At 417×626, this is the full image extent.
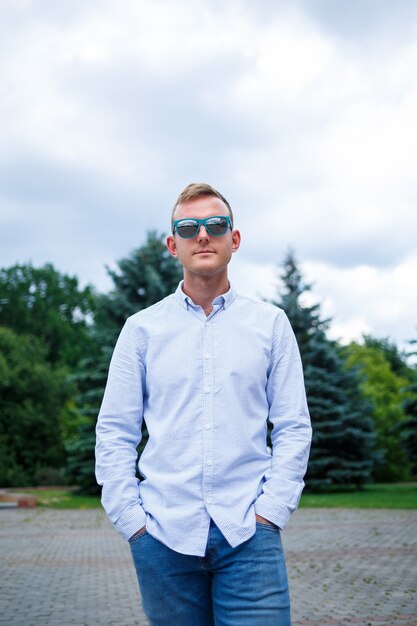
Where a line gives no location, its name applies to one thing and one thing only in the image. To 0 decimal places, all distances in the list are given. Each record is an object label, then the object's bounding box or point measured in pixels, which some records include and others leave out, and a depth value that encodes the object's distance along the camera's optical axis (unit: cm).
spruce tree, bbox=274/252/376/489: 2792
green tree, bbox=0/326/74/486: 3609
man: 274
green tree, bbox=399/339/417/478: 2525
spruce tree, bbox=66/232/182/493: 2759
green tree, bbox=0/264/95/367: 5844
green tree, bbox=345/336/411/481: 3628
